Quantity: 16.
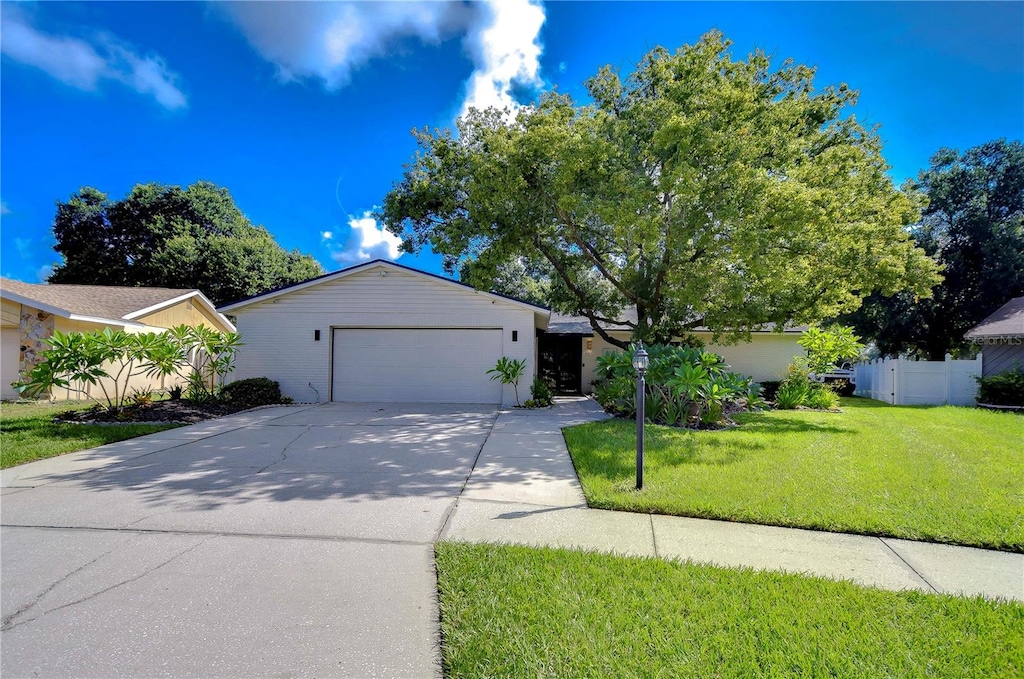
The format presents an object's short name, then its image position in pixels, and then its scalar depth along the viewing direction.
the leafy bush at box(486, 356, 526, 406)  11.55
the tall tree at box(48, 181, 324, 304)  25.06
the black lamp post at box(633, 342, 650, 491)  4.50
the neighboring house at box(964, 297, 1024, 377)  13.23
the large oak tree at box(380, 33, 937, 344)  8.66
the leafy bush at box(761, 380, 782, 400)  15.00
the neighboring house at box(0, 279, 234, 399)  12.21
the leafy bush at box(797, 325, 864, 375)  11.30
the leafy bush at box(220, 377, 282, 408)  11.38
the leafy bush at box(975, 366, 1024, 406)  11.91
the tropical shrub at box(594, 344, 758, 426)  7.81
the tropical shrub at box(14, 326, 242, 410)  8.09
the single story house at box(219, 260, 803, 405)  12.20
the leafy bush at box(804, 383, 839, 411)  11.52
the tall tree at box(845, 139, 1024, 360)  16.64
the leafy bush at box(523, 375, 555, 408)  11.79
